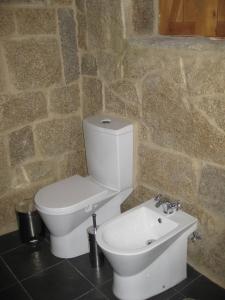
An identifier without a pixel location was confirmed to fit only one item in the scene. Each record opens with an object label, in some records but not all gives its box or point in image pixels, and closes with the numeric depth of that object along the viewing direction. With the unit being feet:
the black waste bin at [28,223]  8.21
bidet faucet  6.75
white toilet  7.16
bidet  5.96
